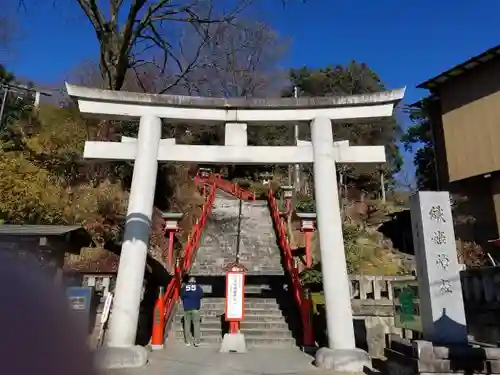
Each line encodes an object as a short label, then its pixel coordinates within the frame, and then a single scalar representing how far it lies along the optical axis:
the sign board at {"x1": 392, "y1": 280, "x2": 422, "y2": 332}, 6.80
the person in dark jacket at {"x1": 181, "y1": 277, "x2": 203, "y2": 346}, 9.69
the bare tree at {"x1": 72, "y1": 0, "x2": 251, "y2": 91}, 15.59
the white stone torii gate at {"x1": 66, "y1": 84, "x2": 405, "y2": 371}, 8.24
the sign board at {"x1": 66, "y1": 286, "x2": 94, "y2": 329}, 8.64
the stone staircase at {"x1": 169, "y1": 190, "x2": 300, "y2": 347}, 10.24
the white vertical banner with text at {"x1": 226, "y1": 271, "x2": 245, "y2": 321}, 9.11
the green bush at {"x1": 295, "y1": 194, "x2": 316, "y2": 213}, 23.08
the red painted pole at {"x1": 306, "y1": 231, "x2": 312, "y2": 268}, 16.70
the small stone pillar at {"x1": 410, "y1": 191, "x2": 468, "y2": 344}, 5.97
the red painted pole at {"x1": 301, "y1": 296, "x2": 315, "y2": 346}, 9.52
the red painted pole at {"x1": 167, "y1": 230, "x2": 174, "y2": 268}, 16.17
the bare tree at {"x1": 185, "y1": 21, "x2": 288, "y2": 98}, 28.08
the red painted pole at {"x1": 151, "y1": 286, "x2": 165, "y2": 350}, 9.27
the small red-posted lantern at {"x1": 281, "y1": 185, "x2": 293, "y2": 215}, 21.42
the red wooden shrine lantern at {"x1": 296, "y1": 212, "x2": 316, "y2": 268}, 16.92
